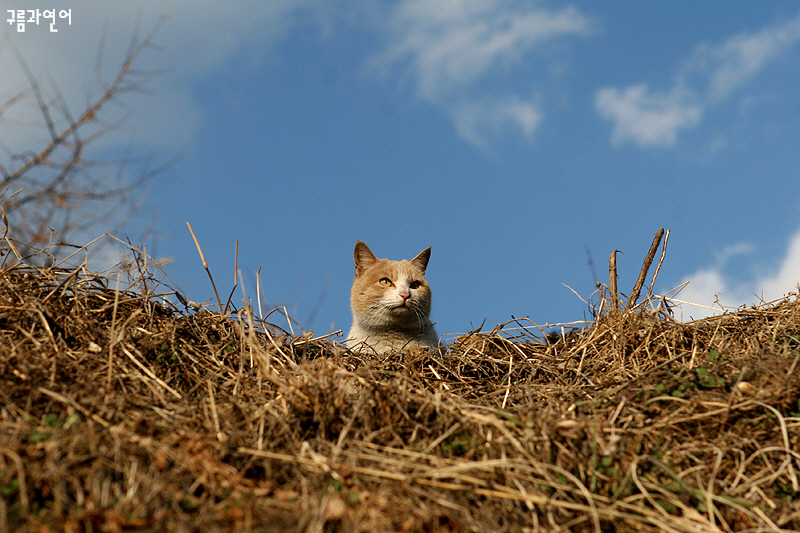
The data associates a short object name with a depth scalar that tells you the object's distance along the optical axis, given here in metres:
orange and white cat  4.92
